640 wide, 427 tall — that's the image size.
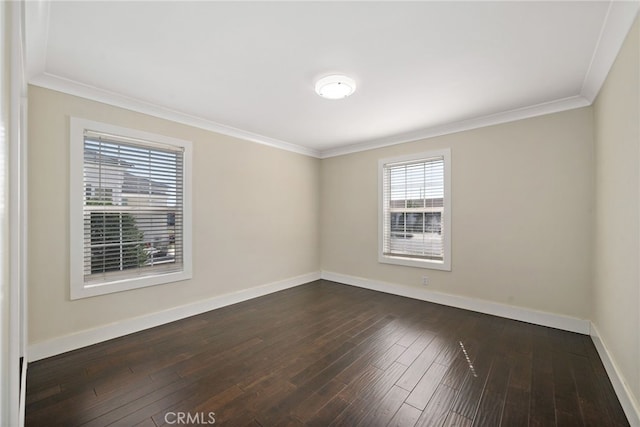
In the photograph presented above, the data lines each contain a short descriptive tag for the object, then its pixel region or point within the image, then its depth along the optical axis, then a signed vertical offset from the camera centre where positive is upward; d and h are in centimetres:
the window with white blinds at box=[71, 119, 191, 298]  274 +2
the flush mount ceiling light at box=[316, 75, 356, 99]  252 +119
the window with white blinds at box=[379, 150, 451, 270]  403 +2
